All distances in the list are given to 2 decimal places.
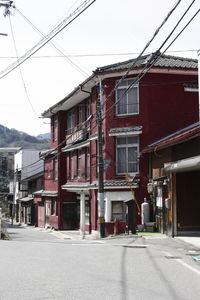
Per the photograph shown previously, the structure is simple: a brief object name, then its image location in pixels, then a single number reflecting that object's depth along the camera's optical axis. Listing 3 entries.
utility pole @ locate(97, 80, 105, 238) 23.19
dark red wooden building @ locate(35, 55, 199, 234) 26.44
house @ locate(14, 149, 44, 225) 51.84
